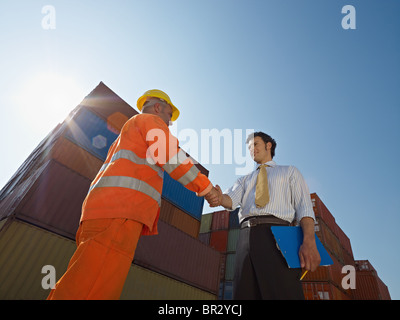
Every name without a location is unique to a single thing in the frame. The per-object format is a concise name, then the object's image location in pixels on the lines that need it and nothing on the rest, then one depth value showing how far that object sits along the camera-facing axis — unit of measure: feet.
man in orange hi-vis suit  5.49
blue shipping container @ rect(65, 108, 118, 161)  31.09
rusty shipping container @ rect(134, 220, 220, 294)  29.77
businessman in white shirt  6.05
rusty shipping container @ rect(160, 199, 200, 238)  37.96
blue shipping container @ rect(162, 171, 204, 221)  40.43
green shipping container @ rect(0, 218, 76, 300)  18.29
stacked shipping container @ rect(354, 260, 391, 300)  65.08
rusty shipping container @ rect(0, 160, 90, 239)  21.49
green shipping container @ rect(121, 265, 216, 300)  26.89
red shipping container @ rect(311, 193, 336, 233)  59.06
